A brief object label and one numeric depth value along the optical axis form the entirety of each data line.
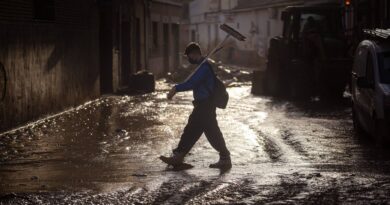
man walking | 10.52
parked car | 11.54
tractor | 21.70
